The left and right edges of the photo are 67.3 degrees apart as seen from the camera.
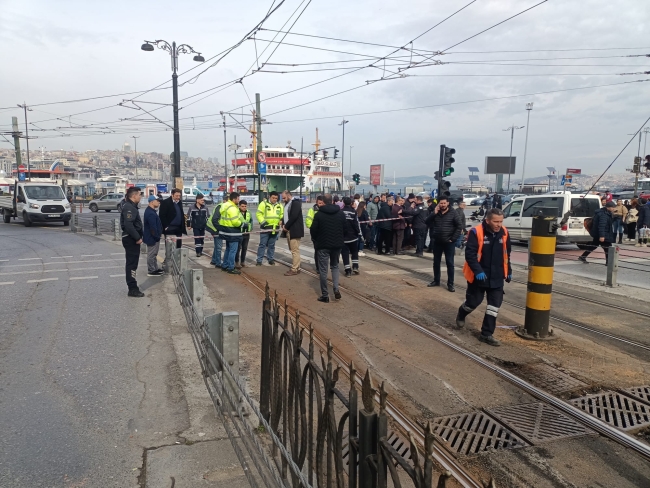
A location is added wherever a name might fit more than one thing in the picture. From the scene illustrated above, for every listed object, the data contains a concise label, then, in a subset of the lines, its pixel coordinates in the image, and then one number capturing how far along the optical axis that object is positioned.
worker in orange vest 5.94
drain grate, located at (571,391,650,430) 3.97
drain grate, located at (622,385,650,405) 4.40
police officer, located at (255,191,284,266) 11.45
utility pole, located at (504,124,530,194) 60.49
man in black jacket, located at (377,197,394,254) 13.63
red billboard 56.45
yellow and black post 6.08
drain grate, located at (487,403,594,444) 3.80
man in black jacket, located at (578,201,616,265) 12.12
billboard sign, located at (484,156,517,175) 69.91
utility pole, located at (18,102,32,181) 39.93
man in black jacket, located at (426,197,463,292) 9.05
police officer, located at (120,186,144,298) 8.14
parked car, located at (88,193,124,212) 40.19
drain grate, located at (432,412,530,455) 3.62
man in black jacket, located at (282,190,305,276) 10.61
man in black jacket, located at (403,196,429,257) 13.49
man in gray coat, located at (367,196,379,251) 14.63
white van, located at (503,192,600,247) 15.33
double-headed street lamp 19.58
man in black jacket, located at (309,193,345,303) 7.93
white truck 23.48
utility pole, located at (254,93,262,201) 23.14
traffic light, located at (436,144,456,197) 14.32
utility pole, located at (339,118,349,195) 61.34
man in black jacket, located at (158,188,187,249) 11.12
